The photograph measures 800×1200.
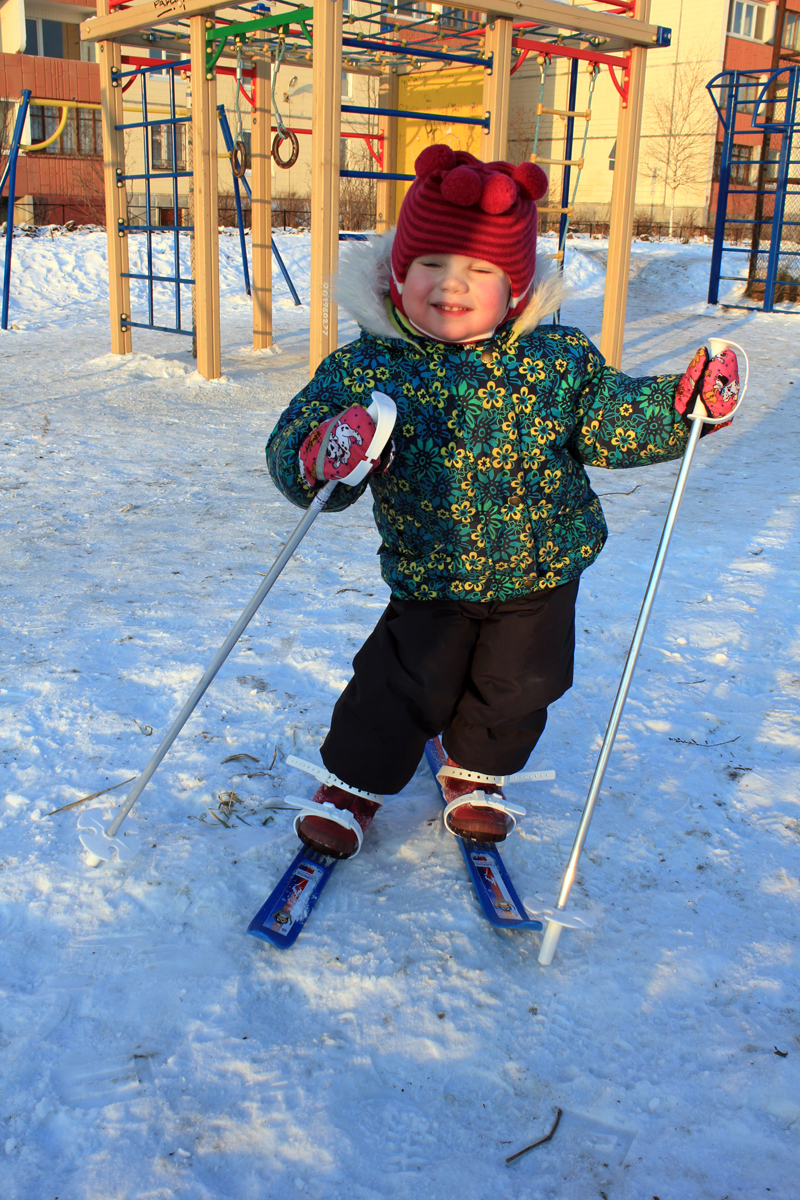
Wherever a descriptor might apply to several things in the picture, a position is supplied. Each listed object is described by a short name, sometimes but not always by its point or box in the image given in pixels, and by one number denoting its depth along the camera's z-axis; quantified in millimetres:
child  1733
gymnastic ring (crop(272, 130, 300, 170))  6873
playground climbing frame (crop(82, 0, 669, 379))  5477
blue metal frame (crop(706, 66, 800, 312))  9945
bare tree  24406
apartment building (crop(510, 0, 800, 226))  24312
